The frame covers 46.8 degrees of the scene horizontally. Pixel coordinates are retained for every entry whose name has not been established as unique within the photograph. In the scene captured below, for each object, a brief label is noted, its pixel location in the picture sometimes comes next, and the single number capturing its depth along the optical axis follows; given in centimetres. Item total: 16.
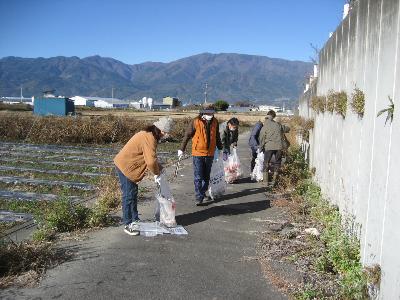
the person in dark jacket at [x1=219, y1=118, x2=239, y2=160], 1207
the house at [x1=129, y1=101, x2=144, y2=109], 16538
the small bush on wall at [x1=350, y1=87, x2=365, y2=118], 586
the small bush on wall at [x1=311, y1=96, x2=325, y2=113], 1025
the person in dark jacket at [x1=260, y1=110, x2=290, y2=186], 1148
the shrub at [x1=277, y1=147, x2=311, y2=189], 1114
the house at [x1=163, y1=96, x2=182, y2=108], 13909
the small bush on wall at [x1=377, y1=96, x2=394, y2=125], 429
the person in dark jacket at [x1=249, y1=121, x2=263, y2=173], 1284
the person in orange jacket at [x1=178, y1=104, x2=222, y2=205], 906
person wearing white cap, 690
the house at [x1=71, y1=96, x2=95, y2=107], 16262
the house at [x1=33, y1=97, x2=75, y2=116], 5084
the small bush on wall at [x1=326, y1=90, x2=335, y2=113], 849
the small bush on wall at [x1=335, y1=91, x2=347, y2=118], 734
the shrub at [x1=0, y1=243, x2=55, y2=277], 522
